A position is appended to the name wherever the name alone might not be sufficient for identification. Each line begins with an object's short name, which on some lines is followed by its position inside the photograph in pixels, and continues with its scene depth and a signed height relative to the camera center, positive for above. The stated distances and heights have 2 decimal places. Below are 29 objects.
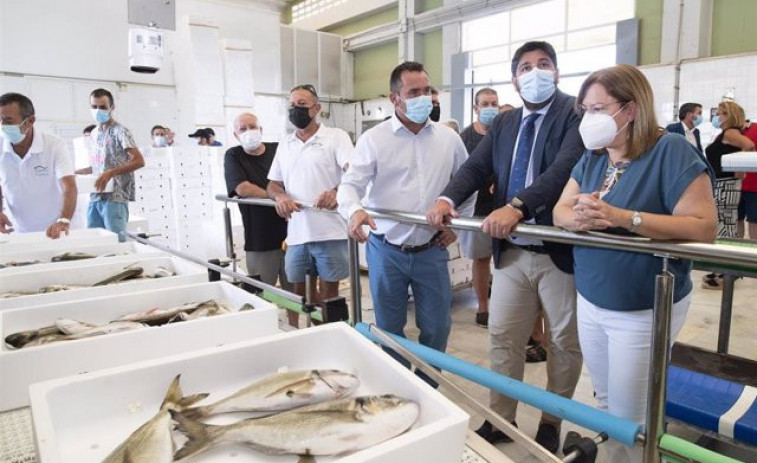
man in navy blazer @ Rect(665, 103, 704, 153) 5.63 +0.60
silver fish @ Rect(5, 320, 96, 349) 1.21 -0.38
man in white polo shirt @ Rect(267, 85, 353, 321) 2.82 -0.07
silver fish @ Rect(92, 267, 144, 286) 1.81 -0.36
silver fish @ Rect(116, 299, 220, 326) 1.36 -0.37
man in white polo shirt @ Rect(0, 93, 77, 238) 3.08 -0.01
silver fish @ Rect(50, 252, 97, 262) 2.18 -0.35
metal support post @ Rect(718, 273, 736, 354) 2.41 -0.69
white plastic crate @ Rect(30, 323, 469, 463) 0.71 -0.37
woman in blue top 1.32 -0.11
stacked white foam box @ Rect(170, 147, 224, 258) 6.08 -0.26
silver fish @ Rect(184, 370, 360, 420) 0.87 -0.38
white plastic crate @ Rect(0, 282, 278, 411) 1.05 -0.38
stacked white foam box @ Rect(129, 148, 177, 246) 6.00 -0.24
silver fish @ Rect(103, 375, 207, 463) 0.74 -0.40
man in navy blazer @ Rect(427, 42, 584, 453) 1.79 -0.11
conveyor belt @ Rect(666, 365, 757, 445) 1.89 -0.93
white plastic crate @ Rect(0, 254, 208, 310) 1.50 -0.35
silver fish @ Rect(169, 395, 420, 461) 0.75 -0.38
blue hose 1.07 -0.50
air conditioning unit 6.70 +1.67
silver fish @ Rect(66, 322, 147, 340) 1.21 -0.37
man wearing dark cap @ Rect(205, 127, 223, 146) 7.00 +0.51
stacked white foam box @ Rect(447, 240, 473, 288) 4.33 -0.80
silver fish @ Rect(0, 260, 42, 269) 2.02 -0.36
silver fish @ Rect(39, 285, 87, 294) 1.67 -0.38
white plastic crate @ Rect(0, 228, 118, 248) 2.43 -0.32
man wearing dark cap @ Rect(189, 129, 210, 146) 6.88 +0.52
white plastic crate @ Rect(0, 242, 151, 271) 2.21 -0.34
